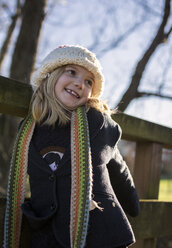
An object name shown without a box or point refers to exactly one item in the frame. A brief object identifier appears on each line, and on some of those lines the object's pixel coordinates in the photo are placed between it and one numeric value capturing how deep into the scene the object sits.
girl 1.39
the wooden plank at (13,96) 1.38
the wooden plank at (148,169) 2.04
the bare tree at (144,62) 4.07
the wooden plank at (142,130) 1.84
